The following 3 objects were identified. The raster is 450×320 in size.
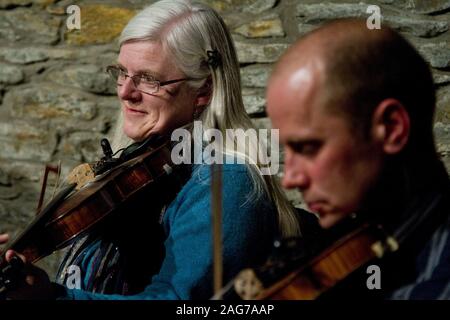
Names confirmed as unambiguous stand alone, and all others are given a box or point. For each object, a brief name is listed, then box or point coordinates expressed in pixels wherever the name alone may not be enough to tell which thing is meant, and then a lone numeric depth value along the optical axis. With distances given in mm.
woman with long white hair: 2513
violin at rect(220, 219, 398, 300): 2060
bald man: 2058
